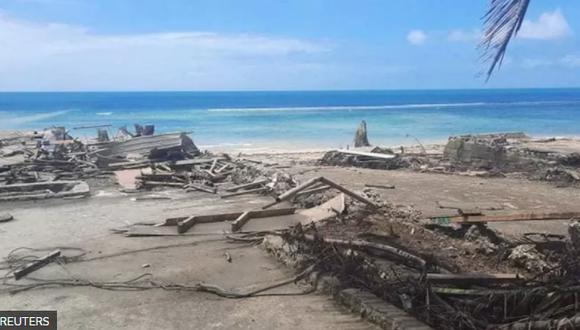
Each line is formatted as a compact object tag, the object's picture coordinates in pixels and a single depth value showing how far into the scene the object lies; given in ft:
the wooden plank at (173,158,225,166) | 56.59
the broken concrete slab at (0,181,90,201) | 42.15
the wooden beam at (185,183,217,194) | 43.55
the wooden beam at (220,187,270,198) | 41.73
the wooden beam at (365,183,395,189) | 43.35
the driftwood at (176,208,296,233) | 29.97
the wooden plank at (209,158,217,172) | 52.62
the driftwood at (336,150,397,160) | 60.13
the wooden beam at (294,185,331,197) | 35.17
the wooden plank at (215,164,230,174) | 51.78
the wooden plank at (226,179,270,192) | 43.16
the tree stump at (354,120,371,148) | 80.33
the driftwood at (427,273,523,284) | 17.44
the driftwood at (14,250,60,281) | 22.41
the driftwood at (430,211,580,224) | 26.25
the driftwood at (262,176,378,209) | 29.07
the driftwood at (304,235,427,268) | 20.06
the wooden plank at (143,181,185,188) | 46.65
